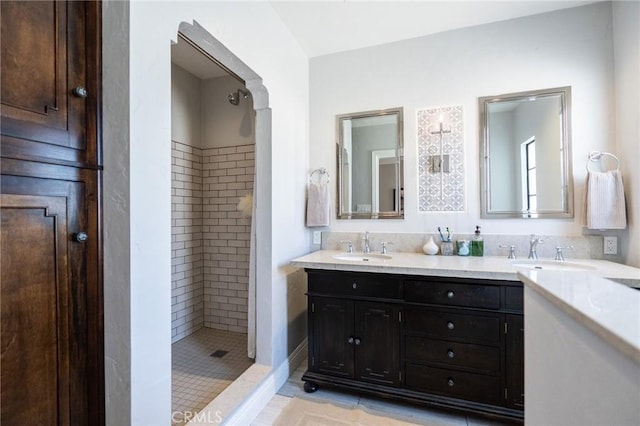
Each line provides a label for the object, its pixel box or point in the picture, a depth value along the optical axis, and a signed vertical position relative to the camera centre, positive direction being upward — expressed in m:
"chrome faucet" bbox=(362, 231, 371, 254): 2.49 -0.27
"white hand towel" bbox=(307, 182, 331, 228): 2.50 +0.07
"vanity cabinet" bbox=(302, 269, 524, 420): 1.66 -0.77
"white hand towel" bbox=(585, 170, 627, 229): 1.89 +0.07
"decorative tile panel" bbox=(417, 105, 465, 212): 2.34 +0.42
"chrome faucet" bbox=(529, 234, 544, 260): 2.09 -0.24
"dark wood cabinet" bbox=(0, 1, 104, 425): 0.86 +0.00
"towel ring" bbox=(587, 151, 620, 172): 1.99 +0.38
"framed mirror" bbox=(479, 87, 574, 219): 2.12 +0.42
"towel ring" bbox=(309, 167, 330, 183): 2.66 +0.37
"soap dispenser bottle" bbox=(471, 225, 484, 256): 2.20 -0.25
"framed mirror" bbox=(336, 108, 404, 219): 2.49 +0.42
